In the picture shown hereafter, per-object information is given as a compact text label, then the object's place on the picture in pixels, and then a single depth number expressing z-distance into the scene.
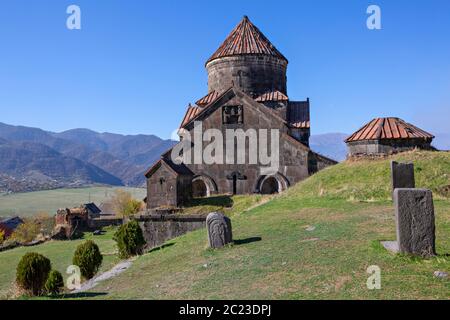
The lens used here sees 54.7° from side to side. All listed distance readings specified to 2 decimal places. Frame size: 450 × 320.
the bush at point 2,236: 47.03
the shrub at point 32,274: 8.79
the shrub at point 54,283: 9.31
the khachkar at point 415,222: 7.25
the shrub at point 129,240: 13.94
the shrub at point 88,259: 11.66
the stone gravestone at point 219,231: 10.39
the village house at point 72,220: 33.84
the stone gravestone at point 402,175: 12.59
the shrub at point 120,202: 64.56
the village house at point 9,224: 54.26
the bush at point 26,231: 50.06
